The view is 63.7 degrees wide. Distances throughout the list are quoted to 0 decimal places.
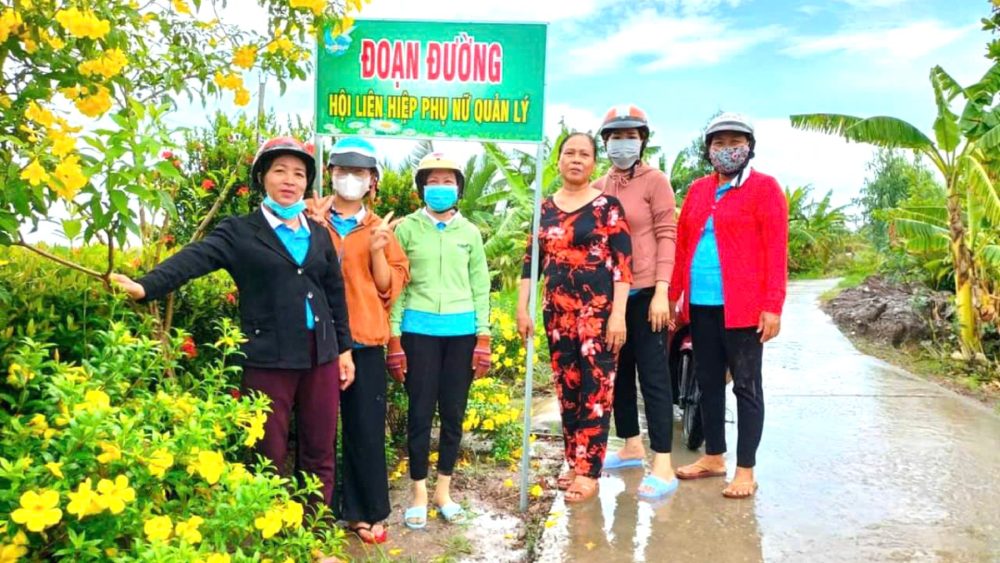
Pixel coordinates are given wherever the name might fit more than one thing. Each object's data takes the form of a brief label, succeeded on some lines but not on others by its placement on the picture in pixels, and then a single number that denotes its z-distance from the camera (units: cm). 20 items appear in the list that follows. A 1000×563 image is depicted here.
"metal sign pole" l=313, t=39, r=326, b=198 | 393
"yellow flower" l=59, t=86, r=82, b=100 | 250
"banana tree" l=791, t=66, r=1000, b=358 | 837
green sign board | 404
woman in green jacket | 381
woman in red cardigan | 412
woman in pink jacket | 421
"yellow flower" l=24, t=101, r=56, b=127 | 225
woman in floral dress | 404
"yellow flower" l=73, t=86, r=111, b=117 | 249
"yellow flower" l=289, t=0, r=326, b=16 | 288
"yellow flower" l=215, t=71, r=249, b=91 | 305
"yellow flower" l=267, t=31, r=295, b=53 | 313
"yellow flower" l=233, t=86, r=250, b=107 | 311
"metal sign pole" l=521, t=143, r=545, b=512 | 403
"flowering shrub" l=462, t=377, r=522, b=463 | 503
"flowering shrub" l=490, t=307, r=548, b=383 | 675
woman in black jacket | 312
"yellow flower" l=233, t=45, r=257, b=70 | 309
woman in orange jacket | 354
